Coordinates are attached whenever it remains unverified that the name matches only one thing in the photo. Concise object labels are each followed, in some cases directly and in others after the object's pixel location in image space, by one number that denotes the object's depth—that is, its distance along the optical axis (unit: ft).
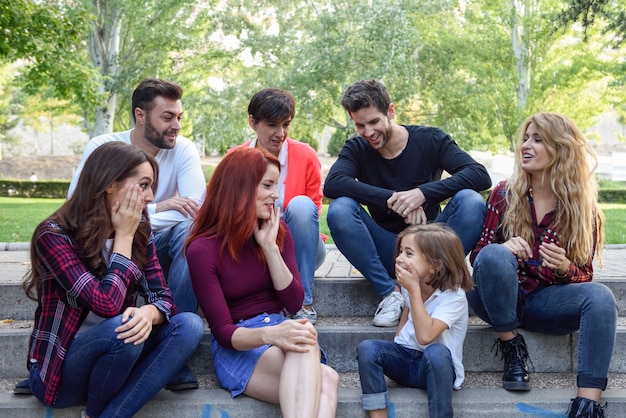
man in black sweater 12.51
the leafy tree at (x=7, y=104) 95.29
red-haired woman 9.68
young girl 10.00
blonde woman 10.33
